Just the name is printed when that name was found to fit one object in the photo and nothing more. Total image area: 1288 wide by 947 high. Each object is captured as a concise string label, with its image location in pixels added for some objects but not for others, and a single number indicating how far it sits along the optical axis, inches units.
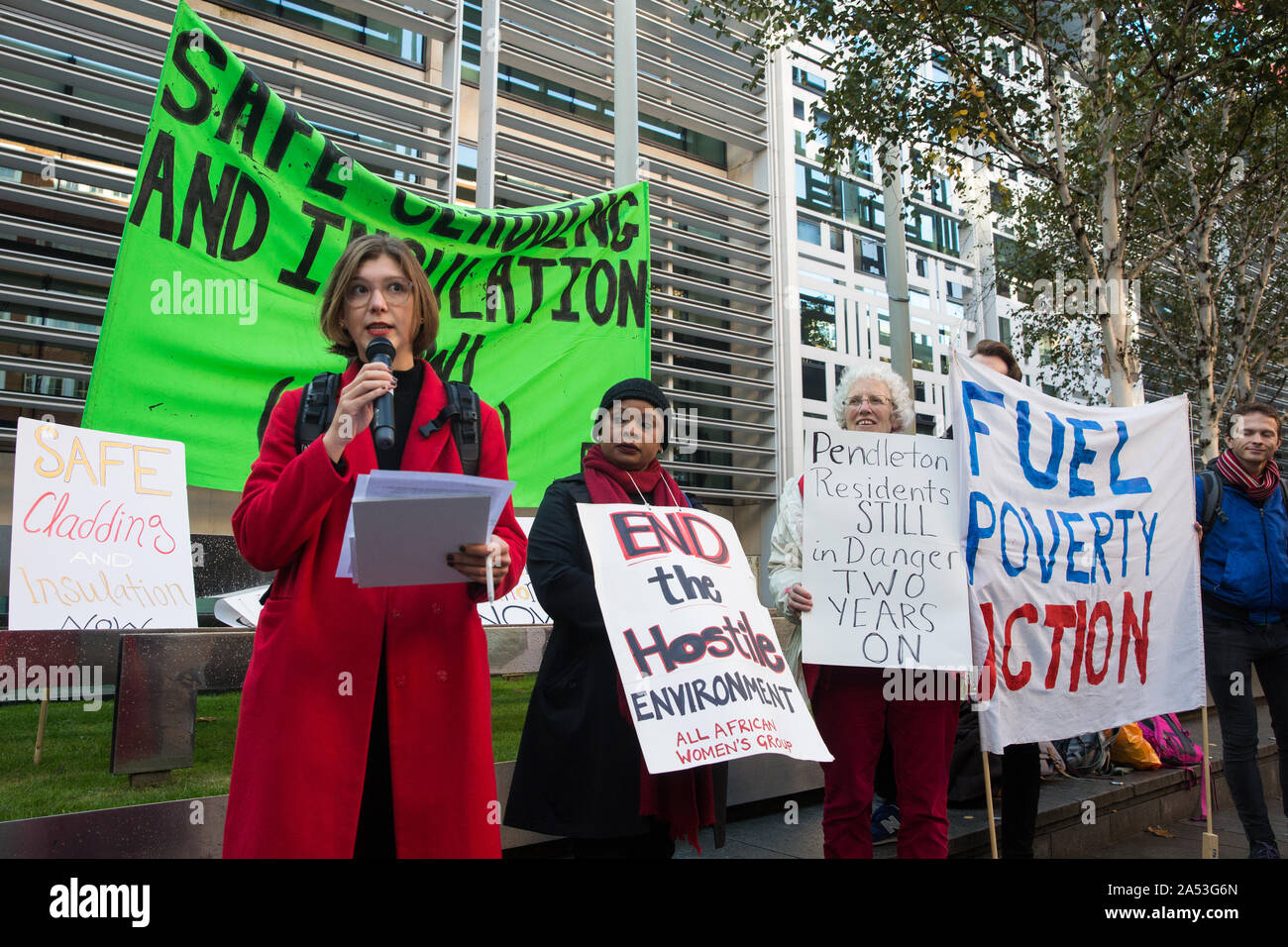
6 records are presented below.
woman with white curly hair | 132.0
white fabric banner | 155.0
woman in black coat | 104.0
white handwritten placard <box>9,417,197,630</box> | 191.8
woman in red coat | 76.1
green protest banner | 174.4
